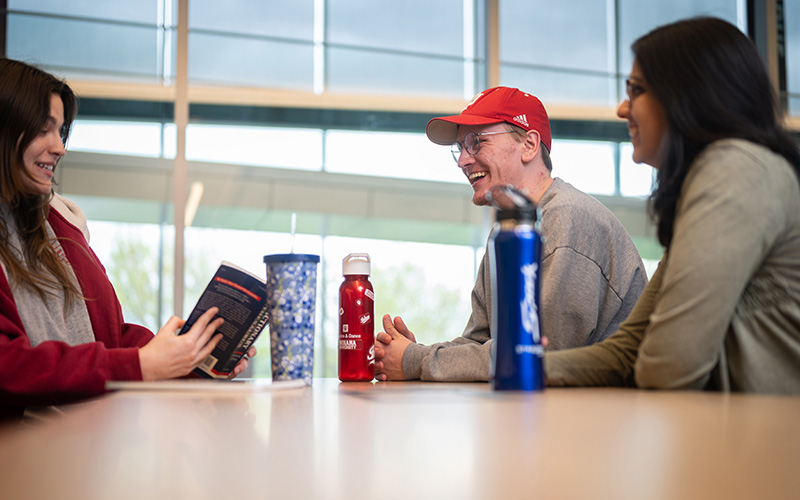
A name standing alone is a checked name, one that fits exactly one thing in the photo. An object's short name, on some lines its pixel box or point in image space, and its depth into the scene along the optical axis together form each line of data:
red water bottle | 1.36
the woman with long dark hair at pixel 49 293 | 1.07
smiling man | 1.53
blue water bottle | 0.72
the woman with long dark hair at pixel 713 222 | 0.96
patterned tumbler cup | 1.16
